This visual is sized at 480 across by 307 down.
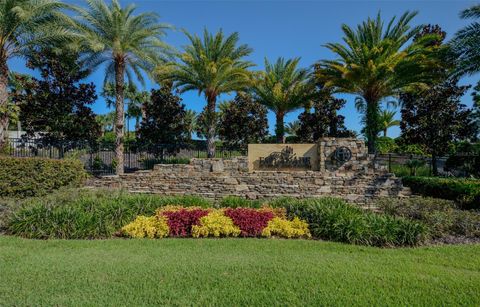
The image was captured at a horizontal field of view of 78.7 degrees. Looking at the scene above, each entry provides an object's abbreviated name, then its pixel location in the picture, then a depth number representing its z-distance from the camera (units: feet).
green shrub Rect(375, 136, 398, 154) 87.20
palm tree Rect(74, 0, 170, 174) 49.21
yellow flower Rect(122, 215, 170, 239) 20.90
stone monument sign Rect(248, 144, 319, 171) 44.91
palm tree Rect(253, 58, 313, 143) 69.73
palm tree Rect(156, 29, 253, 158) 58.80
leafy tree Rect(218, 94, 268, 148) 74.28
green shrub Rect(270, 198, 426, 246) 19.81
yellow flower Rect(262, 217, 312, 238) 21.35
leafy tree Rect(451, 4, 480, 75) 40.34
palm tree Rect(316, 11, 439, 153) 49.01
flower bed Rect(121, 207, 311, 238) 21.20
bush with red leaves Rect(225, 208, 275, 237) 21.76
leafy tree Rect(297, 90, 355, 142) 73.36
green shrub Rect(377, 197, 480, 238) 22.35
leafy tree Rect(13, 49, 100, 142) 56.03
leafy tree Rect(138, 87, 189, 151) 67.05
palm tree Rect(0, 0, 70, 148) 40.45
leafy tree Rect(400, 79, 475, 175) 52.65
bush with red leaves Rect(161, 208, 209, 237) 21.67
